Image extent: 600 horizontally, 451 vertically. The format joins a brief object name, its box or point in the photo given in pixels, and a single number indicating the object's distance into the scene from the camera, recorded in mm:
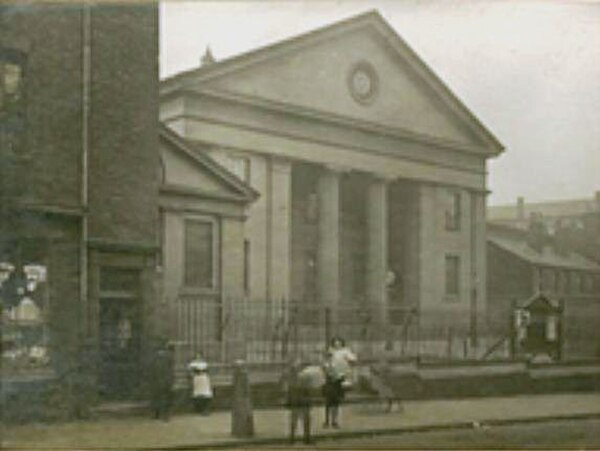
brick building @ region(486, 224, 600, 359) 30953
